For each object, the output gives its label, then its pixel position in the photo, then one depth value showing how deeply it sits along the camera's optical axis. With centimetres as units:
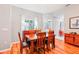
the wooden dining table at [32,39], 120
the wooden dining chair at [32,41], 118
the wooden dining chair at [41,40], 121
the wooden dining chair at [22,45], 115
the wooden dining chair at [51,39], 119
